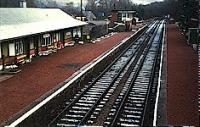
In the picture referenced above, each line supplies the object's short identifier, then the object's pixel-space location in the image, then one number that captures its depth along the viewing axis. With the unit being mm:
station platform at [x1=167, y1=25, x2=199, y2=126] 13531
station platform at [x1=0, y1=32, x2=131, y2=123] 15953
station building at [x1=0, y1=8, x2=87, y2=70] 25062
